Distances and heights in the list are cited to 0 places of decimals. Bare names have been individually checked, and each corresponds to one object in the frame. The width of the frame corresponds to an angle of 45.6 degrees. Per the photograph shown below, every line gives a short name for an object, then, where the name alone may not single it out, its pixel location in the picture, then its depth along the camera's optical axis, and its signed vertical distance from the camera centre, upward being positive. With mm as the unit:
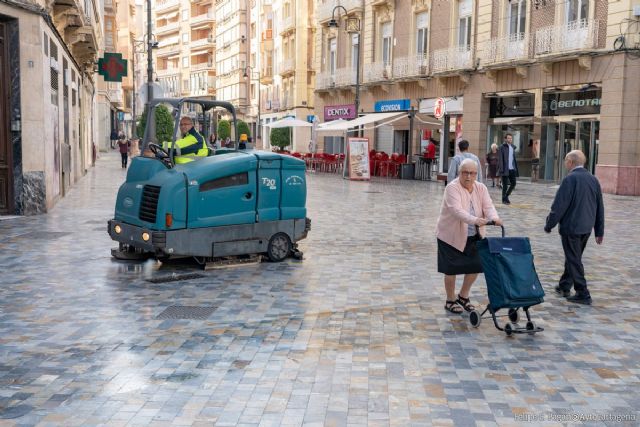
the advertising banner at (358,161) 30484 -1040
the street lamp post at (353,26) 36094 +5551
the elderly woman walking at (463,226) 7168 -846
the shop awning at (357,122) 31864 +571
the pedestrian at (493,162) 26594 -881
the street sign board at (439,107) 29594 +1119
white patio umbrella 41875 +597
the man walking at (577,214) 8125 -809
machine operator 9922 -171
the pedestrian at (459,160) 12661 -385
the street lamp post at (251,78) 69981 +5570
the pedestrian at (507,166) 20125 -757
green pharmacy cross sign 26156 +2185
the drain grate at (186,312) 7262 -1751
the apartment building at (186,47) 94875 +11250
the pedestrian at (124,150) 35306 -886
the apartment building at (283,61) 56438 +5905
